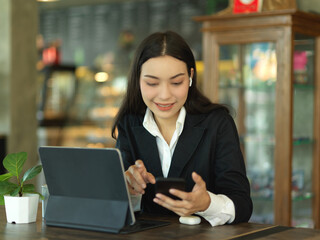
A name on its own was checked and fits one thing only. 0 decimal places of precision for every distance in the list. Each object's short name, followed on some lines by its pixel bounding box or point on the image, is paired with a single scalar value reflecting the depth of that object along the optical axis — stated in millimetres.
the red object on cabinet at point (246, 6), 3938
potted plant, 1877
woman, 2041
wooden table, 1683
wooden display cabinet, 3801
